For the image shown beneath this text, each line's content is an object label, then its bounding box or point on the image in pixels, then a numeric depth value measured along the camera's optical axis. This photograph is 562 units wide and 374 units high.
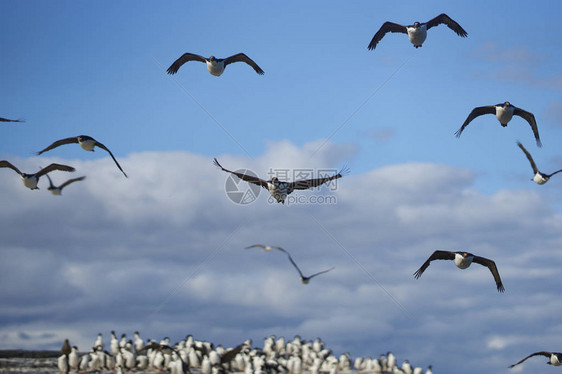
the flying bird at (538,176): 36.31
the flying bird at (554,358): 34.71
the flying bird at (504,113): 32.94
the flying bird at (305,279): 33.11
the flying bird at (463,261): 31.67
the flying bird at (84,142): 32.00
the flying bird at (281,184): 30.31
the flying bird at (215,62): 34.06
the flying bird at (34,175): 35.06
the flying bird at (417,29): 32.78
